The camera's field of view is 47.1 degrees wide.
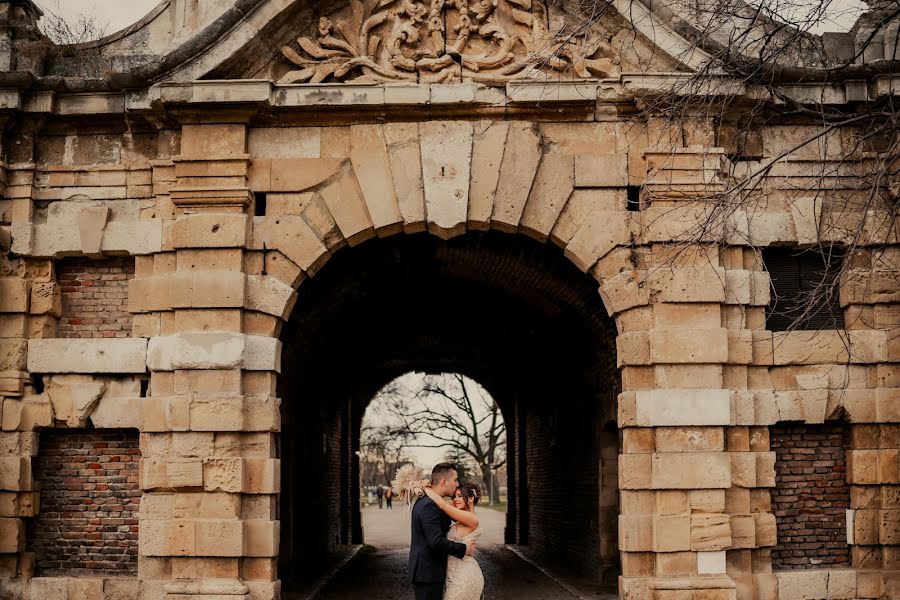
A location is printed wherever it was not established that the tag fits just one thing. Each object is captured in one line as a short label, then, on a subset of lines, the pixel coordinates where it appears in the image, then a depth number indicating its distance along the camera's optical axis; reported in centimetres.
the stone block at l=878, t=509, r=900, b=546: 967
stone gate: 948
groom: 743
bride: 751
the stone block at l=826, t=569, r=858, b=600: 968
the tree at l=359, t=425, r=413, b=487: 4192
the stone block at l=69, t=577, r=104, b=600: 962
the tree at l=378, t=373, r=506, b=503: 3734
